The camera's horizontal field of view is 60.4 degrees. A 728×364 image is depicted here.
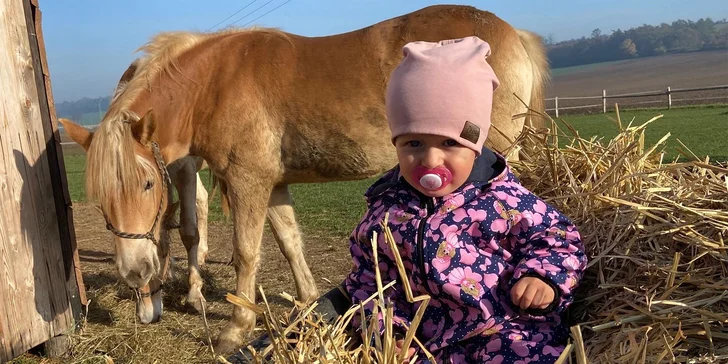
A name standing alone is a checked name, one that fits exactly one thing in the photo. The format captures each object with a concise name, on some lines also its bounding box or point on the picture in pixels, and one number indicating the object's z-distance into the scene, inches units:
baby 75.5
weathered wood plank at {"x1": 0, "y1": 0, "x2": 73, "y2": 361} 144.7
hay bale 63.1
